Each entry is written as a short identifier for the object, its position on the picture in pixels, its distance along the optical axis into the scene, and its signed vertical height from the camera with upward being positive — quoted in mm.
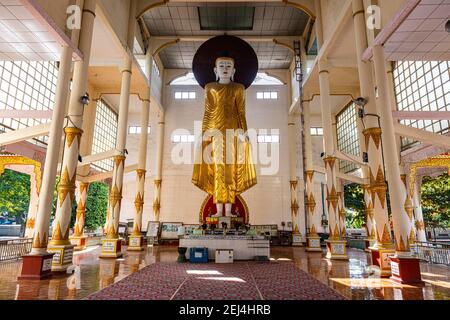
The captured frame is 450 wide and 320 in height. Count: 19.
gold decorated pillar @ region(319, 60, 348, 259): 10273 +1774
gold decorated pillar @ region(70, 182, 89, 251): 13211 +100
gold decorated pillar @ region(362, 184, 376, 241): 13766 +532
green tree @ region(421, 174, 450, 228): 20562 +1813
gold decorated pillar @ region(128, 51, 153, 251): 13570 +2563
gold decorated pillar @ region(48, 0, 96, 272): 6988 +1587
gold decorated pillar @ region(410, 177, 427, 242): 13617 +454
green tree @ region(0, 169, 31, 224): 18672 +1914
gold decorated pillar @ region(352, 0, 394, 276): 6953 +1570
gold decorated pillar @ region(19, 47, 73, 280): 6062 +720
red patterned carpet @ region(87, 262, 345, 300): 4617 -1056
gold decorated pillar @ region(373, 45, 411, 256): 6293 +1217
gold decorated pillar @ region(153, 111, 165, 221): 16867 +2926
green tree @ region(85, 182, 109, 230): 19766 +1101
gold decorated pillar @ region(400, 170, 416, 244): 12009 +858
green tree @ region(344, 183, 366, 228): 22344 +1685
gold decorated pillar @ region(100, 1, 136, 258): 10109 +2183
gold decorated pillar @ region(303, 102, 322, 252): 13702 +2216
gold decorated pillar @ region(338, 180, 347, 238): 15950 +805
